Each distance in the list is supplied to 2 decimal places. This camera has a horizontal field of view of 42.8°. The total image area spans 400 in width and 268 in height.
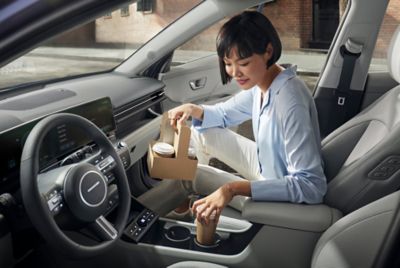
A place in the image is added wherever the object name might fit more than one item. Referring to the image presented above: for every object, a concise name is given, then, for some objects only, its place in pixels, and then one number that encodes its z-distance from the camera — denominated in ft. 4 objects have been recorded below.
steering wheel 4.39
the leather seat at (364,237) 5.54
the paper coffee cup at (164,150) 7.12
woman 6.30
